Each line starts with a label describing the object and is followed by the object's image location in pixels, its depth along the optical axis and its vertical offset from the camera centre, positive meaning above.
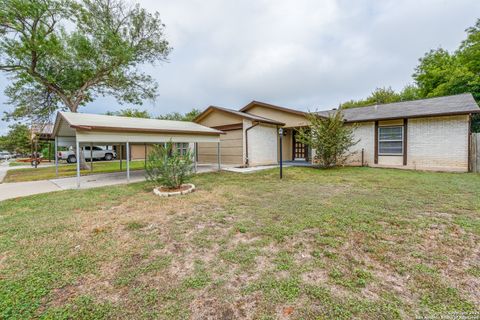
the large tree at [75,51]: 12.32 +7.10
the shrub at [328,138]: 11.02 +0.96
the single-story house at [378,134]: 9.89 +1.26
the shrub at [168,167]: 6.56 -0.32
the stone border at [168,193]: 6.25 -1.10
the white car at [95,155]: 20.03 +0.27
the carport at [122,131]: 7.40 +1.15
